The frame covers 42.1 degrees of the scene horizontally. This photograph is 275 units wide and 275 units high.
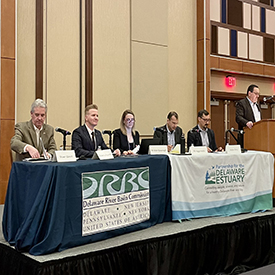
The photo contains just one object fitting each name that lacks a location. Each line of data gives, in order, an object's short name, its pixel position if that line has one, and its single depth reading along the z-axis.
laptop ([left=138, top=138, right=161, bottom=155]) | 3.41
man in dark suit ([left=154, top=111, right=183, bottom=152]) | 4.39
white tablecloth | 3.16
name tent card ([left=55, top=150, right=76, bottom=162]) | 2.53
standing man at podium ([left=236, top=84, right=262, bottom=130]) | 4.59
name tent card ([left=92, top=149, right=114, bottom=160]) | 2.76
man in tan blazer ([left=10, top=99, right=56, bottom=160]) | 3.14
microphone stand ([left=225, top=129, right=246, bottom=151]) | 3.86
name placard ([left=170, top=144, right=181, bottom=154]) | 3.47
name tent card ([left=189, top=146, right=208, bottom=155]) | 3.41
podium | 4.17
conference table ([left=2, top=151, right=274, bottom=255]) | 2.34
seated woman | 3.96
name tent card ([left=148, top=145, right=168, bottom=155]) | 3.24
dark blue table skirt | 2.32
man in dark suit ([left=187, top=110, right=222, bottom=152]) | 4.49
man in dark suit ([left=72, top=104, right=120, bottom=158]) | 3.41
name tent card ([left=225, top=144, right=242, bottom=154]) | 3.58
